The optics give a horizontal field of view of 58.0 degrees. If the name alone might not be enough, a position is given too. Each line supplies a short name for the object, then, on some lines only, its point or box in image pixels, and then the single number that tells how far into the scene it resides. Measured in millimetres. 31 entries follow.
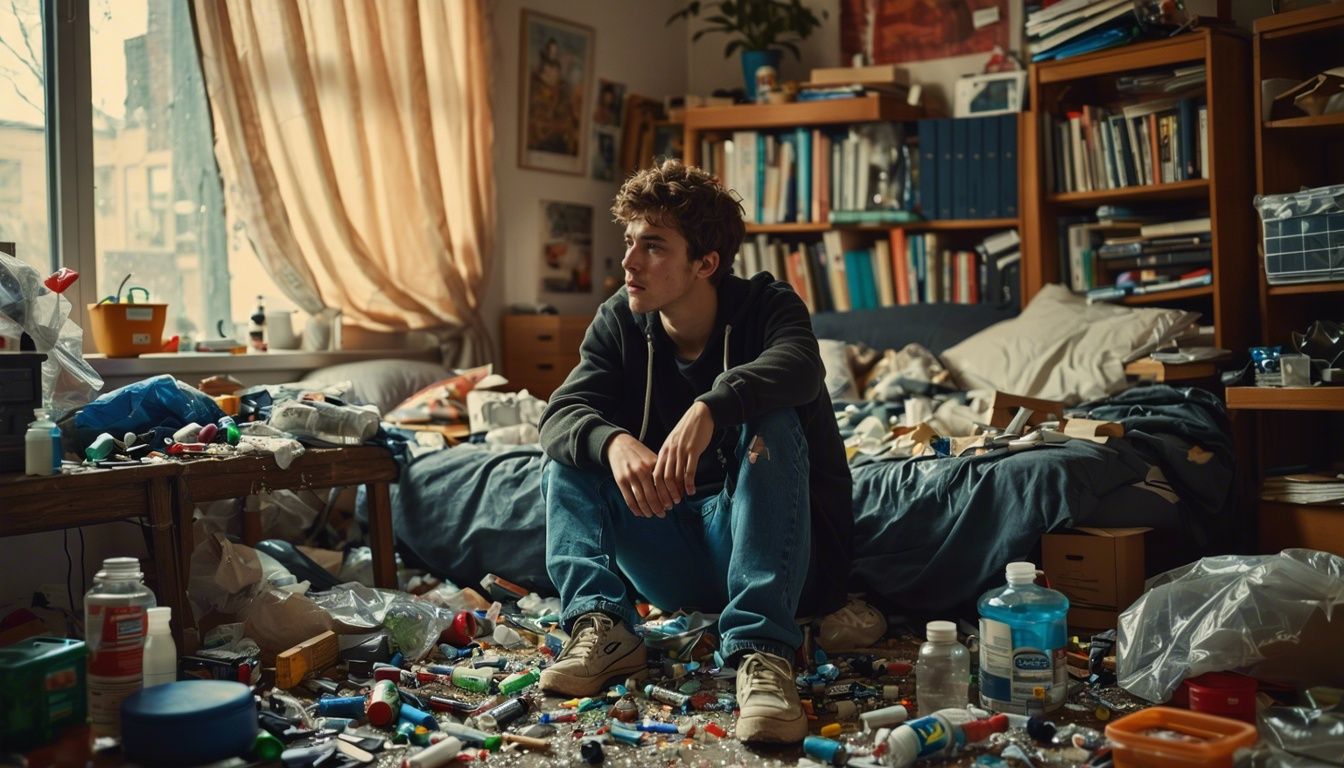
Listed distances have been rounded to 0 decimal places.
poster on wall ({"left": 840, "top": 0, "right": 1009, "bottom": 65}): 4289
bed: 2508
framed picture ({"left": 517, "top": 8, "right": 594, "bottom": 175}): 4441
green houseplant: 4527
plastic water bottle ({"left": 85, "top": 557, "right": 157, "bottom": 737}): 1841
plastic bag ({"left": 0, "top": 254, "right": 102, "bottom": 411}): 2266
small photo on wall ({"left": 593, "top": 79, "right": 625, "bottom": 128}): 4746
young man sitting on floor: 2041
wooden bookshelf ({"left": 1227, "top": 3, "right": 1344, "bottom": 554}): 2857
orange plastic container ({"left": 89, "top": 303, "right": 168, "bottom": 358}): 3064
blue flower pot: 4531
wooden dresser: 4207
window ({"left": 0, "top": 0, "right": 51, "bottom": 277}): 3062
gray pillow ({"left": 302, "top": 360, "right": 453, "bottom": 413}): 3551
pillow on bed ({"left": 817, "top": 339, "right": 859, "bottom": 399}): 3574
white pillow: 3238
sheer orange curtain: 3512
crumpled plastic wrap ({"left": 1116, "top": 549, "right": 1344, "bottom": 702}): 1981
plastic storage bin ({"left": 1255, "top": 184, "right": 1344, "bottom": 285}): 2938
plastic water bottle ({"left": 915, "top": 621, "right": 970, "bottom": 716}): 1987
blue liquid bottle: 1931
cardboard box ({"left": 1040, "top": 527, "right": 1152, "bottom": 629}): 2449
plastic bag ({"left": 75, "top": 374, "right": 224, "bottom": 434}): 2426
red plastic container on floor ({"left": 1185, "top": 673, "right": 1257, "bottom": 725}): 1892
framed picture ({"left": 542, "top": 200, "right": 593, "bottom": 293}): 4586
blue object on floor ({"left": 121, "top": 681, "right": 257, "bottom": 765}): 1681
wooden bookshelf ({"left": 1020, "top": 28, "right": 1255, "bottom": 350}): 3350
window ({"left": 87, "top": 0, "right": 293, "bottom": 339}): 3344
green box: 1725
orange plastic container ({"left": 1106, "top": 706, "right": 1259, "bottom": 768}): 1604
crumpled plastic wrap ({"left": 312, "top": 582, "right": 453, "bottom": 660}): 2420
